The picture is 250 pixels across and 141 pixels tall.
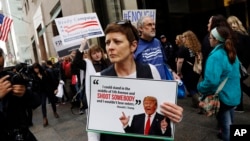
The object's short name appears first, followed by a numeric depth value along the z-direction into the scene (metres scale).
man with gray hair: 3.62
